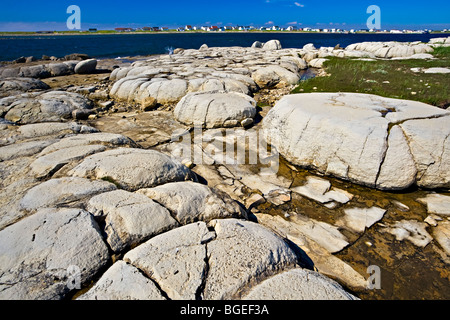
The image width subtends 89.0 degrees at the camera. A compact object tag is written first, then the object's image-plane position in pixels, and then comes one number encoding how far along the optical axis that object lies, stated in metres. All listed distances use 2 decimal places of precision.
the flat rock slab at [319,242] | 2.66
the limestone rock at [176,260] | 1.90
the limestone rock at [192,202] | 2.83
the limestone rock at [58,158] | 3.34
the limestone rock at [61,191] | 2.67
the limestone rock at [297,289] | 1.89
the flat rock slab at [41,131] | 4.68
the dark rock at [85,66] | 15.23
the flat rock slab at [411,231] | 3.08
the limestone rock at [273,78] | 10.88
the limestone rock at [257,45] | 28.07
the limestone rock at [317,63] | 17.22
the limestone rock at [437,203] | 3.52
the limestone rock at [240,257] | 1.94
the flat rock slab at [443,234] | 2.98
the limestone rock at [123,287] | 1.81
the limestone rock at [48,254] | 1.90
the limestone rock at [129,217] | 2.39
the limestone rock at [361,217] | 3.34
